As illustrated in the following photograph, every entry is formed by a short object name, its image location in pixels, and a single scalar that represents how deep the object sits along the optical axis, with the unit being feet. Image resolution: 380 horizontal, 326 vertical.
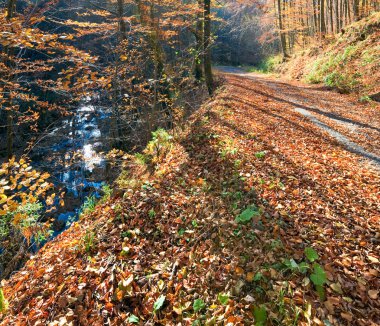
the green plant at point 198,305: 10.92
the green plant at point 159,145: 25.64
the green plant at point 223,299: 10.88
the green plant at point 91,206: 20.08
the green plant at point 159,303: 11.17
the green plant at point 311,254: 11.90
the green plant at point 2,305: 12.21
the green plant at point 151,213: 16.14
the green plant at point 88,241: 14.20
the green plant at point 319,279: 10.79
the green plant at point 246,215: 14.62
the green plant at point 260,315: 10.02
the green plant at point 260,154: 21.25
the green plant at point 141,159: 26.55
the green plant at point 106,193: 20.97
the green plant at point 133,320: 10.80
